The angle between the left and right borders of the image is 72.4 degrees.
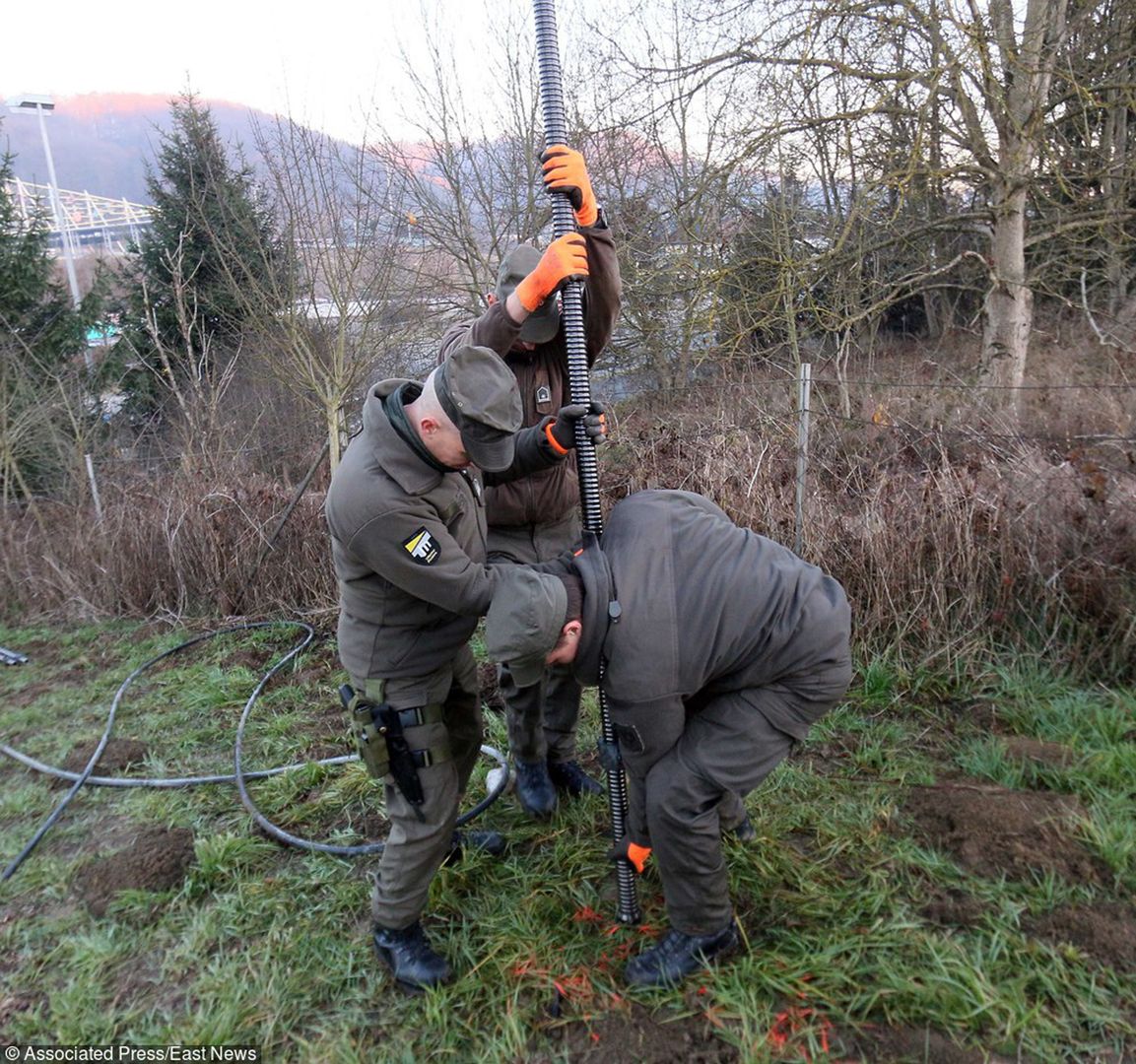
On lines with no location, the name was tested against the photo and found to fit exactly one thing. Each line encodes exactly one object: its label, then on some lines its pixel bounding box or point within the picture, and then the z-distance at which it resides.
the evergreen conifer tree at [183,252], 12.14
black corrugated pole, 2.51
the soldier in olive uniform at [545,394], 2.65
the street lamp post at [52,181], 17.94
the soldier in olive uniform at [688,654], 2.14
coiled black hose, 3.27
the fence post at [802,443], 4.61
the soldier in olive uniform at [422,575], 2.23
